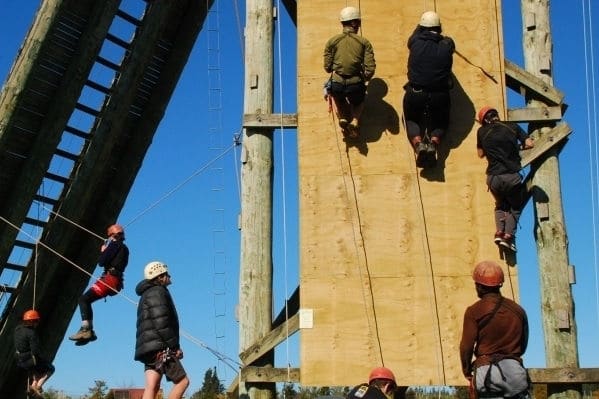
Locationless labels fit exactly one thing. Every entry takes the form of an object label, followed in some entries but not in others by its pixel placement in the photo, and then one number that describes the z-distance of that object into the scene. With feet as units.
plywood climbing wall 24.41
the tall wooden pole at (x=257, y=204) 25.21
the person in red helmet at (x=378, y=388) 16.77
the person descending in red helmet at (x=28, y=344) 29.01
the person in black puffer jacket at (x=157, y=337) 20.21
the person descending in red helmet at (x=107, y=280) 27.48
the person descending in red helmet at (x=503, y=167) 24.00
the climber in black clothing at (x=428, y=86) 24.32
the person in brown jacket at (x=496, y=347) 17.10
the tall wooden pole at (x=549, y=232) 24.08
